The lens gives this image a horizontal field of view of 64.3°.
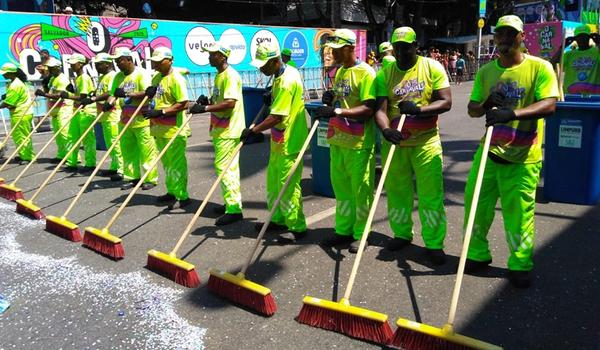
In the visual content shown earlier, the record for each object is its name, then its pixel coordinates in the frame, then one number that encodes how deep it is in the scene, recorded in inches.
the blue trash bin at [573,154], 205.6
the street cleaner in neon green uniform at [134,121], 264.5
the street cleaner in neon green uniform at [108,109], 291.4
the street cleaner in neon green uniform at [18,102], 350.3
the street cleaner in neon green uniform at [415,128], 153.2
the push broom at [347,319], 120.7
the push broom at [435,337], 107.3
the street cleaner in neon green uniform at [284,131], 180.1
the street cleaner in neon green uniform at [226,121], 208.7
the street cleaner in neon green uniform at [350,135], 163.9
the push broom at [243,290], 138.3
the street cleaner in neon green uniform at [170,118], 231.9
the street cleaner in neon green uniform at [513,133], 134.0
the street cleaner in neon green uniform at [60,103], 339.6
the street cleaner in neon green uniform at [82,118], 319.3
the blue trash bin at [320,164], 243.8
